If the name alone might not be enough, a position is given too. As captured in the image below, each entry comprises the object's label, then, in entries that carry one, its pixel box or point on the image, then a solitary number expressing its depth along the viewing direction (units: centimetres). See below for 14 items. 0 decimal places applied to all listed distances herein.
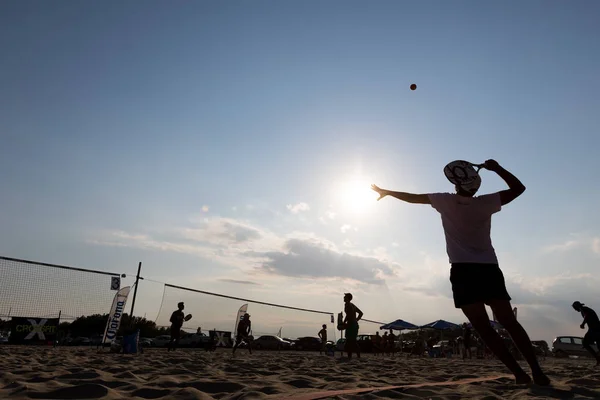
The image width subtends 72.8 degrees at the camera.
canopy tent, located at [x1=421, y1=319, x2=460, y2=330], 2447
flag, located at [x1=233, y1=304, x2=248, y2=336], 1571
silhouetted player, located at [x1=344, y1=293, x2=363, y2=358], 1008
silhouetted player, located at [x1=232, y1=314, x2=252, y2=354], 1241
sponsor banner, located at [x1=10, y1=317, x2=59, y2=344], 1591
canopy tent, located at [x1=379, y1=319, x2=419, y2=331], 2584
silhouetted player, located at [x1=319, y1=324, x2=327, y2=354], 1820
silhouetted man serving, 323
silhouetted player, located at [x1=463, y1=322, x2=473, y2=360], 1506
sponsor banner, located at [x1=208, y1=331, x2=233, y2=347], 2286
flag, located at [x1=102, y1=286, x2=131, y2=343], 1102
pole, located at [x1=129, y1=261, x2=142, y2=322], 1136
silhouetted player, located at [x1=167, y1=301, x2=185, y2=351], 1188
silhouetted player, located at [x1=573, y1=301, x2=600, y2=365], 866
